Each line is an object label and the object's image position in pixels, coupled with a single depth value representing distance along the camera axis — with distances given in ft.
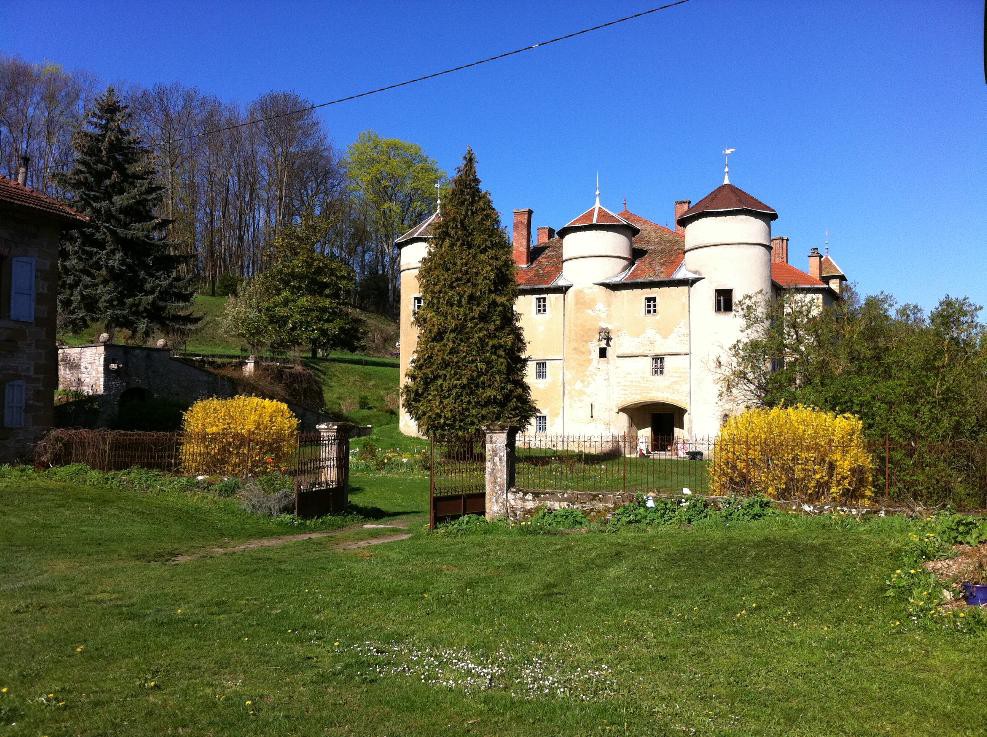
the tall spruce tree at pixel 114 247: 115.55
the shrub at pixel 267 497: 55.21
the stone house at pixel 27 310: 67.92
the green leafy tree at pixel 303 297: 153.58
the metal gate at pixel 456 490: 50.37
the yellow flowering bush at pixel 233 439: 62.34
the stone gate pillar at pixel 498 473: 49.98
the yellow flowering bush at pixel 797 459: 45.16
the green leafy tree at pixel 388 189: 221.66
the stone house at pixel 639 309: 114.73
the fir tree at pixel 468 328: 96.84
